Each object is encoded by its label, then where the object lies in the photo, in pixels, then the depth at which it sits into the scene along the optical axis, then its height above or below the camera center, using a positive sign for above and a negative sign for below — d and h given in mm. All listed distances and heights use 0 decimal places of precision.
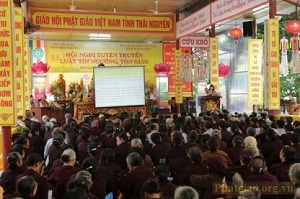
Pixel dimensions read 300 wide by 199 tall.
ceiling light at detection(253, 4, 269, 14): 12305 +2509
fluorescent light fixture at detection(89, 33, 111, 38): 15959 +2255
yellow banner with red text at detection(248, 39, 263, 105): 12094 +592
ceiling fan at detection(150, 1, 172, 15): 13133 +2730
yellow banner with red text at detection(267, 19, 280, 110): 8414 +570
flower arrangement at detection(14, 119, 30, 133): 7419 -615
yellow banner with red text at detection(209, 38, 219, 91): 12109 +781
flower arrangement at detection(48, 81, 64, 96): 13709 +113
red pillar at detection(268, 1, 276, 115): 8773 +1723
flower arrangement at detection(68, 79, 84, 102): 13311 +70
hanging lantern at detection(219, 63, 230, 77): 15009 +780
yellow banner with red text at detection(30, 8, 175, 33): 12570 +2287
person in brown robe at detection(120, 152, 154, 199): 4055 -834
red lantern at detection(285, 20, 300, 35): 8742 +1370
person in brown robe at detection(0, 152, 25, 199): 4133 -812
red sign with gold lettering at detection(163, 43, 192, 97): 16469 +1147
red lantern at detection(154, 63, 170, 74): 15477 +875
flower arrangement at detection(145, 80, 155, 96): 17012 +225
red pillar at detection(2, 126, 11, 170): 6223 -699
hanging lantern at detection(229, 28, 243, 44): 12242 +1762
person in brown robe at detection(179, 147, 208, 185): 4309 -794
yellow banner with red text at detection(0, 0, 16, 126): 5801 +550
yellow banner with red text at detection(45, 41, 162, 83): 16531 +1571
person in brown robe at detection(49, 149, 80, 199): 4102 -813
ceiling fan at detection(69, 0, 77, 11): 12633 +2697
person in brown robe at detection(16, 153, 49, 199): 3838 -758
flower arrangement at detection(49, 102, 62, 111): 12691 -388
